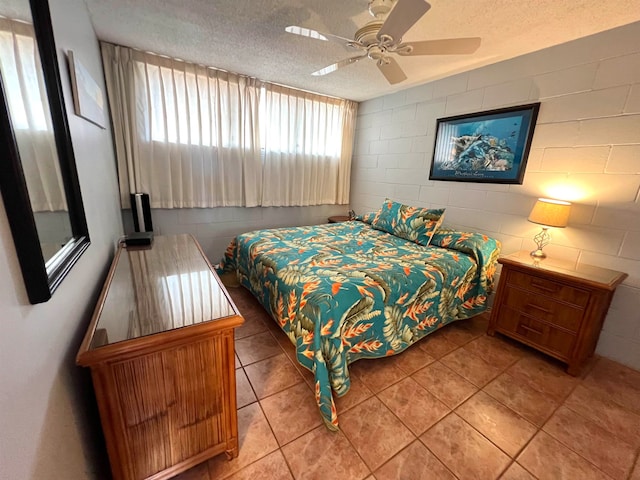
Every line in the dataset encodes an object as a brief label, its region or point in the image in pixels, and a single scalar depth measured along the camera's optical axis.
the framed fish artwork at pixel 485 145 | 2.32
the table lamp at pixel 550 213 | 1.94
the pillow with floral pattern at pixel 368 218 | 3.40
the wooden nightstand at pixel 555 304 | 1.74
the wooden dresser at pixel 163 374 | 0.88
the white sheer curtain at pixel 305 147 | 3.38
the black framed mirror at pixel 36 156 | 0.58
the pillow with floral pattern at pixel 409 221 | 2.62
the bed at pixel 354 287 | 1.49
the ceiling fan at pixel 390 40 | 1.34
